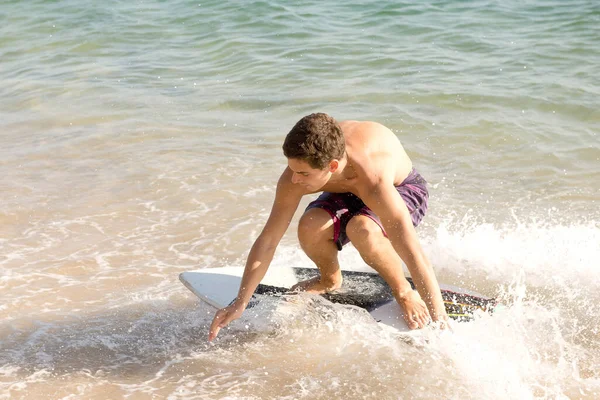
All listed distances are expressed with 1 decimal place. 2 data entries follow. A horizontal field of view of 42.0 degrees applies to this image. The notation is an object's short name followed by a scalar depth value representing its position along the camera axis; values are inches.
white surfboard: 185.9
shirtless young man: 152.3
